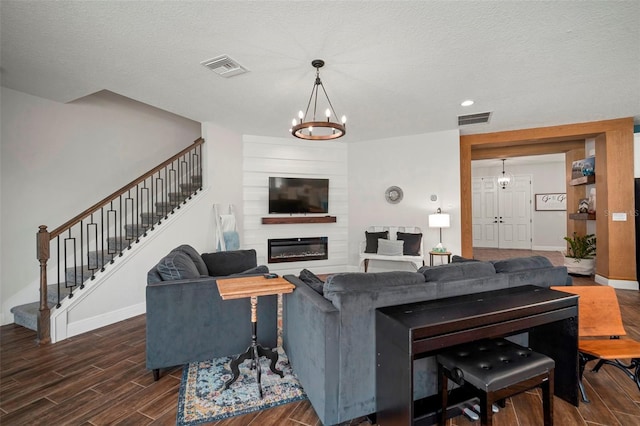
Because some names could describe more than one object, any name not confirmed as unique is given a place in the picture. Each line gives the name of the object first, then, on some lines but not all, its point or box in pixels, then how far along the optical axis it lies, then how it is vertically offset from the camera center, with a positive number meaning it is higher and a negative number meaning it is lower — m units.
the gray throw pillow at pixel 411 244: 5.48 -0.53
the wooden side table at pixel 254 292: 2.06 -0.52
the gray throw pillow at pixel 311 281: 2.18 -0.51
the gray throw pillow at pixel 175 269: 2.51 -0.45
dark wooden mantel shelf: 5.86 -0.07
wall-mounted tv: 5.88 +0.42
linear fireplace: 6.00 -0.68
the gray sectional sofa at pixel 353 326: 1.73 -0.67
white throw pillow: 5.45 -0.59
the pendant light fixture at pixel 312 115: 2.93 +1.52
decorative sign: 9.19 +0.38
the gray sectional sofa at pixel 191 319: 2.35 -0.85
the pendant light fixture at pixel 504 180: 8.90 +1.04
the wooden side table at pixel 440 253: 5.20 -0.67
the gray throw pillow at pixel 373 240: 5.81 -0.48
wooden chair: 2.12 -0.80
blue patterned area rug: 1.98 -1.29
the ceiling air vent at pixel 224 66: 2.92 +1.53
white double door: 9.61 +0.05
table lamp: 5.29 -0.11
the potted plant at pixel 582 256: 5.69 -0.81
